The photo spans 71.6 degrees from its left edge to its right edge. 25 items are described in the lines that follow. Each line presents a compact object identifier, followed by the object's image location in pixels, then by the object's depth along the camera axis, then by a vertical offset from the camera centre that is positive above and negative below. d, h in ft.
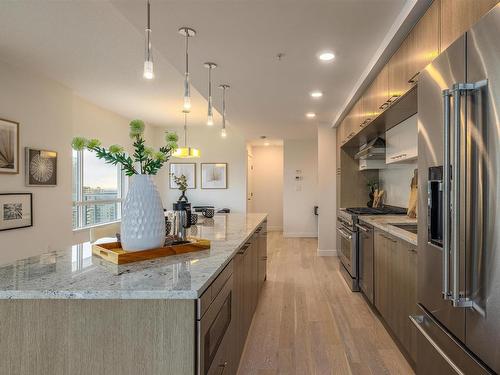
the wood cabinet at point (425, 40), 6.14 +2.85
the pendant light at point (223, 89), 12.37 +3.70
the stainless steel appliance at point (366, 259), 10.96 -2.34
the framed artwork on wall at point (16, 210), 12.09 -0.78
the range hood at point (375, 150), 13.62 +1.58
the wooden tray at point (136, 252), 4.99 -0.97
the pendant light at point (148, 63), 6.01 +2.18
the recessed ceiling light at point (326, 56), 9.56 +3.74
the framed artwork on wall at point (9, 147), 12.01 +1.52
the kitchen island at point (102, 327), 3.73 -1.50
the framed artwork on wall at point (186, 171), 26.76 +1.40
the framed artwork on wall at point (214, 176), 26.66 +1.01
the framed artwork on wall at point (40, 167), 13.25 +0.89
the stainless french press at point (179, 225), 6.80 -0.72
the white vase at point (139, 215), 5.26 -0.39
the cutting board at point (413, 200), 11.24 -0.37
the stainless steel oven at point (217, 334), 3.94 -1.99
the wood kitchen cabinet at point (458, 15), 4.56 +2.51
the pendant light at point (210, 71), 10.27 +3.69
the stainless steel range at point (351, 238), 12.84 -1.93
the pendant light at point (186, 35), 8.00 +3.68
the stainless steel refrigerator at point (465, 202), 3.80 -0.17
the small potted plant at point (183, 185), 11.33 +0.14
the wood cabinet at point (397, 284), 7.36 -2.34
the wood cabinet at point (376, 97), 9.46 +2.80
